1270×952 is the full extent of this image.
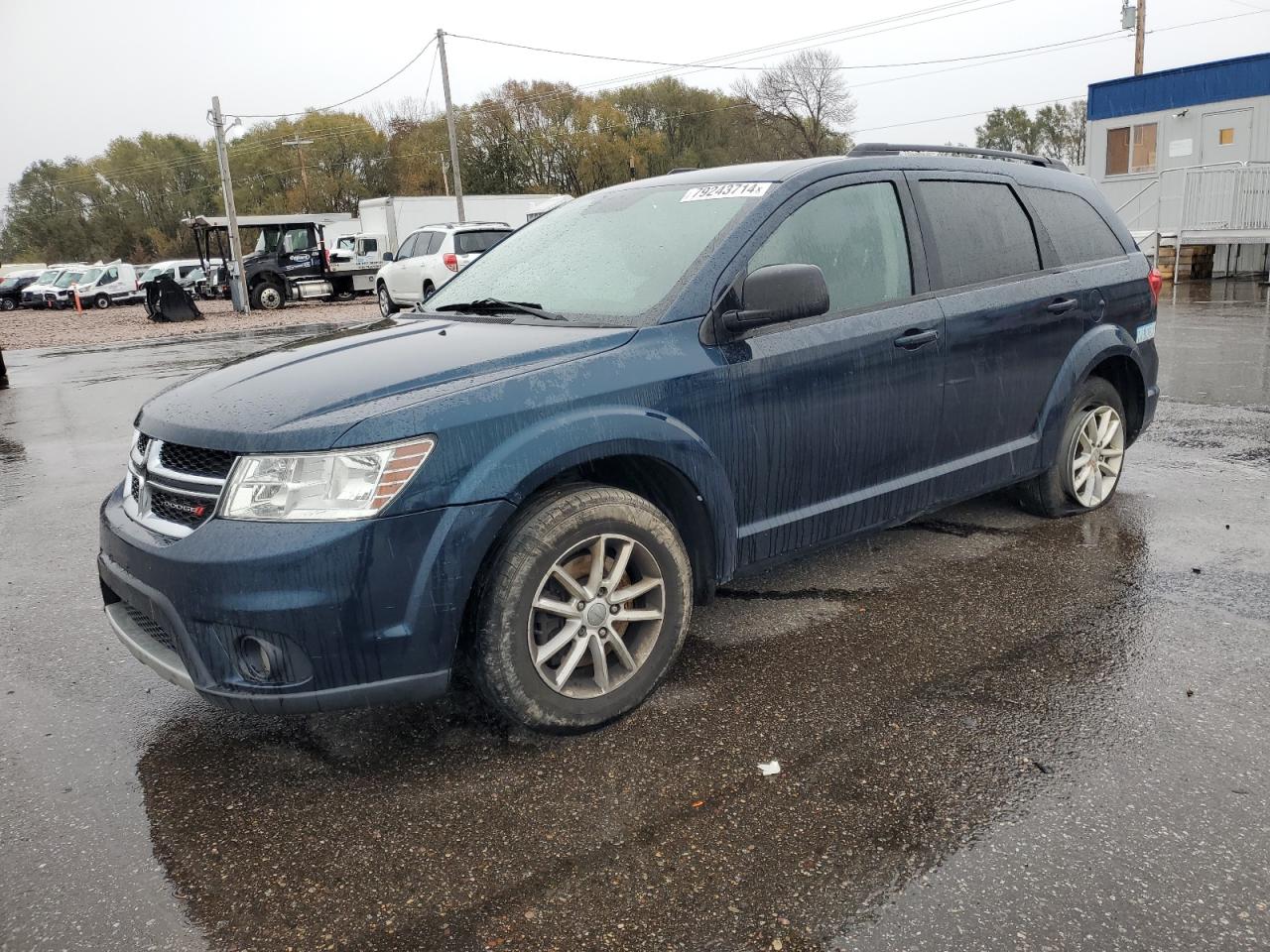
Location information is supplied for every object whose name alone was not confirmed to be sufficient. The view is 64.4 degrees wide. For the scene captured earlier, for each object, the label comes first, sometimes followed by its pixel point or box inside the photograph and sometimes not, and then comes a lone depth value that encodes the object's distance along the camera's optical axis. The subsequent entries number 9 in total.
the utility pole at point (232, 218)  26.70
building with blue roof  20.05
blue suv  2.70
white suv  19.89
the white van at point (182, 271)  39.72
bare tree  62.59
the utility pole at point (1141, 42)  29.59
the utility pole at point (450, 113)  35.03
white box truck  34.75
